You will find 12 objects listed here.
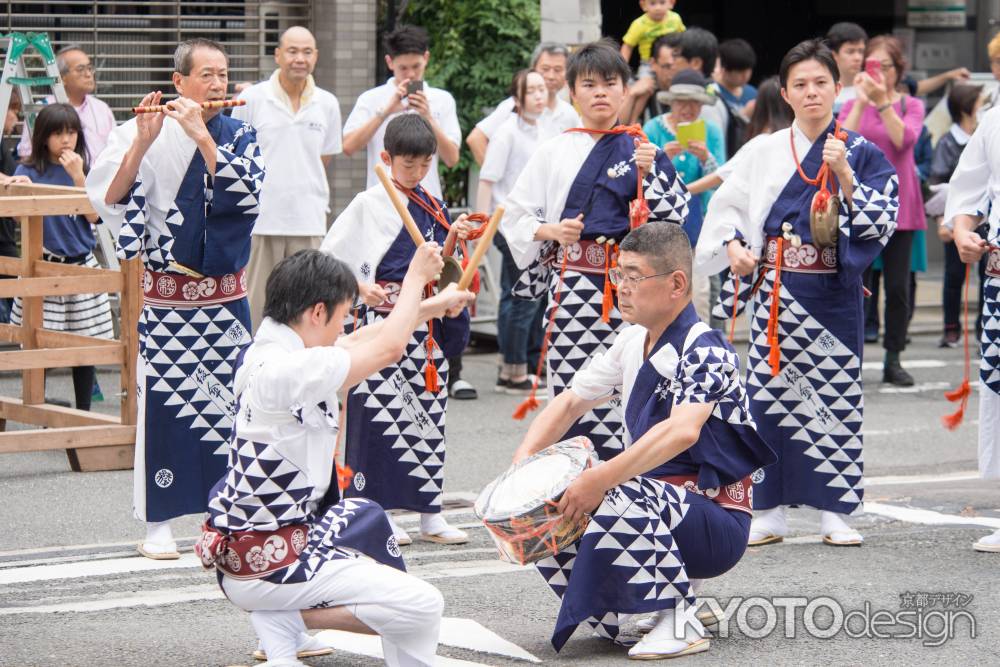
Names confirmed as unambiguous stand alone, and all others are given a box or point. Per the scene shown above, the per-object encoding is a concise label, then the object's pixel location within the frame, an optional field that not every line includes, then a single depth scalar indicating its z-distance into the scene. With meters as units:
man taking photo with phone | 14.76
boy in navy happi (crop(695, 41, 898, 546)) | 10.22
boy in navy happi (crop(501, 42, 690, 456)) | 10.66
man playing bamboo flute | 9.74
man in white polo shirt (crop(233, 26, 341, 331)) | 14.47
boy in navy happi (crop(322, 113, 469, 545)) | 10.32
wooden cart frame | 11.78
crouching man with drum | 7.54
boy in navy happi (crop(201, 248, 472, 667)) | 7.03
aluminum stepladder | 15.91
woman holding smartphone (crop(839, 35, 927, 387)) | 15.91
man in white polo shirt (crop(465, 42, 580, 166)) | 15.74
